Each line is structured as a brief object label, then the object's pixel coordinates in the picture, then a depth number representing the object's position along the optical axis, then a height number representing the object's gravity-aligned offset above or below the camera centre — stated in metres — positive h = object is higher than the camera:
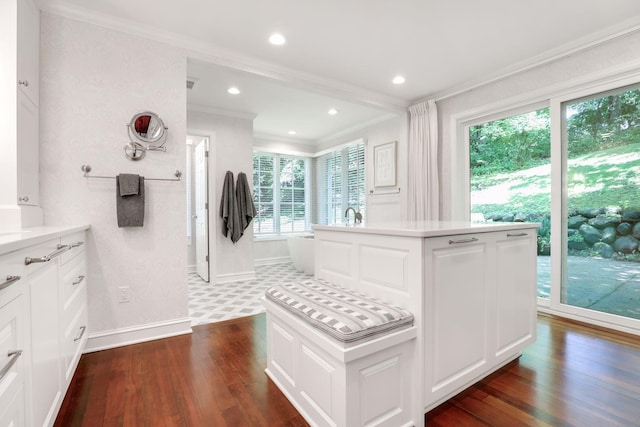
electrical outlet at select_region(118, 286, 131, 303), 2.29 -0.61
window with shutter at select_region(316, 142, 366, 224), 5.48 +0.58
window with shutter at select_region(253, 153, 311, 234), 5.86 +0.40
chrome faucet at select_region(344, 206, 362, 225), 2.39 -0.05
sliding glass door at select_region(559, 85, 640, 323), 2.49 +0.06
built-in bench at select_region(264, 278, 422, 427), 1.19 -0.63
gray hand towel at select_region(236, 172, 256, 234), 4.37 +0.17
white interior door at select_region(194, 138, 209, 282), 4.36 +0.07
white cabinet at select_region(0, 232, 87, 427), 0.86 -0.43
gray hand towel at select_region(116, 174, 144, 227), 2.24 +0.06
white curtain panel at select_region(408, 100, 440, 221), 3.83 +0.62
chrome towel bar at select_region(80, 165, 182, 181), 2.18 +0.31
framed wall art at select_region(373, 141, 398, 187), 4.48 +0.73
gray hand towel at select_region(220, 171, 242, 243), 4.27 +0.08
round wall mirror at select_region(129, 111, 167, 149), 2.32 +0.66
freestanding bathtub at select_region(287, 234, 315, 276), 4.70 -0.64
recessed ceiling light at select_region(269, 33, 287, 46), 2.56 +1.50
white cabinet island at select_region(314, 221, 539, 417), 1.36 -0.38
